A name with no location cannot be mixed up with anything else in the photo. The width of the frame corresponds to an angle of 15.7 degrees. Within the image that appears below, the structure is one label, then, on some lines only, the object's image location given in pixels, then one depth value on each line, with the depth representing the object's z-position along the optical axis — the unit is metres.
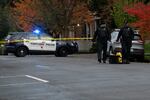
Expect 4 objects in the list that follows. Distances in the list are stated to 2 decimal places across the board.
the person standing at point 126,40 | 23.96
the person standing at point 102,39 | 24.25
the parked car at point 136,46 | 27.31
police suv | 33.97
